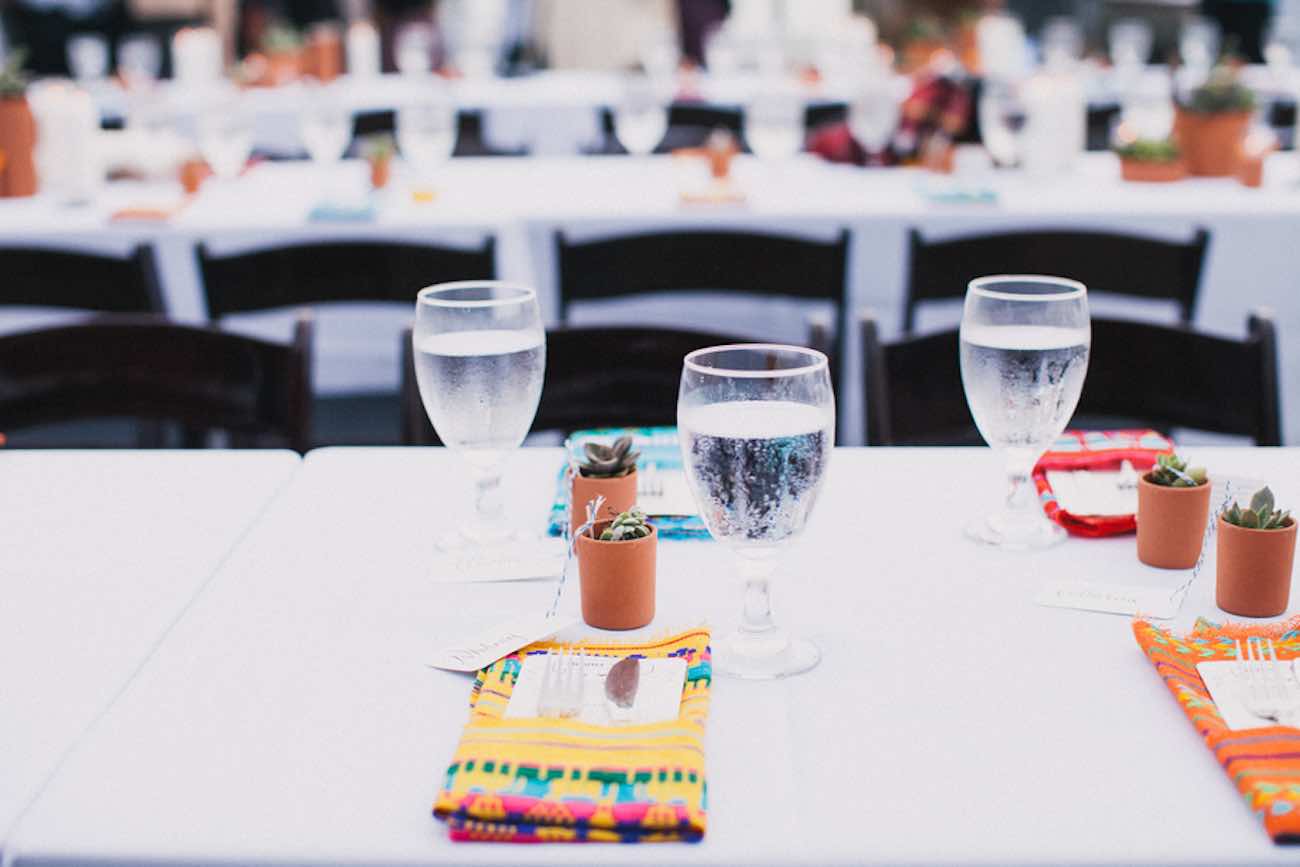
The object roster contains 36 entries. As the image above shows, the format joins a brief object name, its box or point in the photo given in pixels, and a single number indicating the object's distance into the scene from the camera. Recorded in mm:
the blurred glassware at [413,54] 4965
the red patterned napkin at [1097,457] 1015
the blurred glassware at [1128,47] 5297
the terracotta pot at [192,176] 2879
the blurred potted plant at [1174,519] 945
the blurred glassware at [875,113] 2996
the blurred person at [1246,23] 7262
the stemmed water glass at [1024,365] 962
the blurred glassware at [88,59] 5090
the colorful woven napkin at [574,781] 624
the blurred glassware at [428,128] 2803
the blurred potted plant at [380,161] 2887
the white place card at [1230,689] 708
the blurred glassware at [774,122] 2928
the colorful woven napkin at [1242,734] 624
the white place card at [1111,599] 877
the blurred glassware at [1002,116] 2816
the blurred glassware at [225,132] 2912
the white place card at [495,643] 798
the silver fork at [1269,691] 708
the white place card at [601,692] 717
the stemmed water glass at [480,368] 951
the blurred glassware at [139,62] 4961
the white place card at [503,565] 951
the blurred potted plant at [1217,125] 2898
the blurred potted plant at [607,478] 995
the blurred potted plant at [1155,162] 2869
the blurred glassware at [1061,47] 5625
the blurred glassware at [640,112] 2984
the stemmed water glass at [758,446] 753
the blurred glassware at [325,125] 2924
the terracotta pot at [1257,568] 861
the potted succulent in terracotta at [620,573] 854
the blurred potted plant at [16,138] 2797
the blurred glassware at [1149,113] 3143
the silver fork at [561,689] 715
